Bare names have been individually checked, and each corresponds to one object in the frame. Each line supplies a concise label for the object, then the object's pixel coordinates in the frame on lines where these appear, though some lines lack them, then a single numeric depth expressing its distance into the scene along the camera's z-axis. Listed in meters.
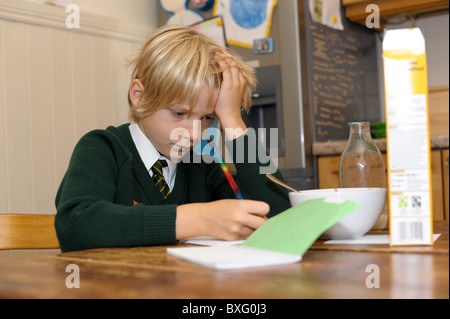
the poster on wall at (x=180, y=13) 2.56
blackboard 2.33
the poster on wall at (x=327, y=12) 2.35
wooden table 0.44
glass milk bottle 0.93
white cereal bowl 0.74
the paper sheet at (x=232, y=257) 0.56
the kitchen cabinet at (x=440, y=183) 1.99
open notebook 0.58
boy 1.06
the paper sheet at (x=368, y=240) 0.73
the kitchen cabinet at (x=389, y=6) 2.50
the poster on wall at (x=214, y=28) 2.45
